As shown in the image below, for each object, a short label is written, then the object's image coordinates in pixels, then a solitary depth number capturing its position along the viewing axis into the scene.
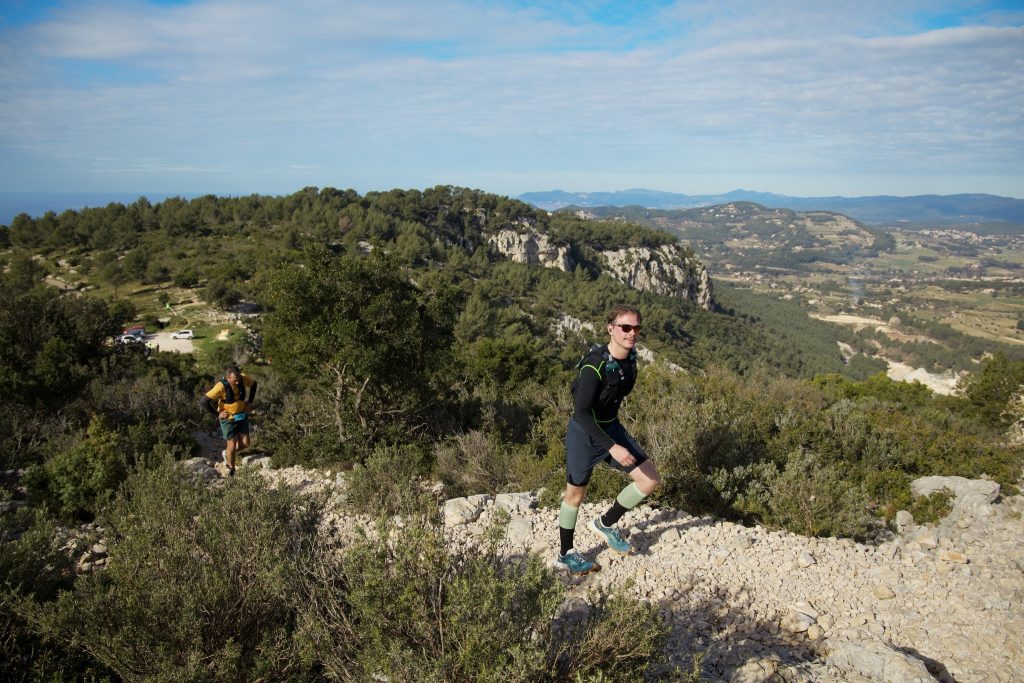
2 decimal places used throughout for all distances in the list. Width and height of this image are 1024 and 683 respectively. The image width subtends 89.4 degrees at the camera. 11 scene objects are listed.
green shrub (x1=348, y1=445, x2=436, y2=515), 4.07
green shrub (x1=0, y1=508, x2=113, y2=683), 2.46
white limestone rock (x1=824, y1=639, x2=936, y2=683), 2.71
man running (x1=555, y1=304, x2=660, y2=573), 3.39
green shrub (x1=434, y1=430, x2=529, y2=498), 5.26
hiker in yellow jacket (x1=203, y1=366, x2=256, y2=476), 5.96
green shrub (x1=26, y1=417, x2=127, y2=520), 5.05
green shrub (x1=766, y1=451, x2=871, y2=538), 4.32
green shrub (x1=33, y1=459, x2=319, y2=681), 2.36
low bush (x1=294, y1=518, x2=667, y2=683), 2.07
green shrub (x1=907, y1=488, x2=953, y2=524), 4.65
